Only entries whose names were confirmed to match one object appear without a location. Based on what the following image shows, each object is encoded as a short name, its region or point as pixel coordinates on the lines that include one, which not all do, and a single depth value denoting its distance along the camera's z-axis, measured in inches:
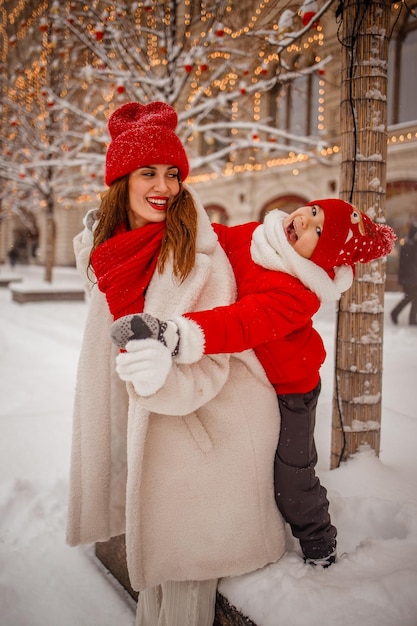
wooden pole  89.4
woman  62.6
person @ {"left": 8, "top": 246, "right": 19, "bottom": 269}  1159.0
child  53.3
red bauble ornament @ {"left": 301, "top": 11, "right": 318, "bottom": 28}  104.1
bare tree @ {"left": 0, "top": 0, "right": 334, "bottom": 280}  255.8
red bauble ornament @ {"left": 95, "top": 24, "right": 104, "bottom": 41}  242.4
